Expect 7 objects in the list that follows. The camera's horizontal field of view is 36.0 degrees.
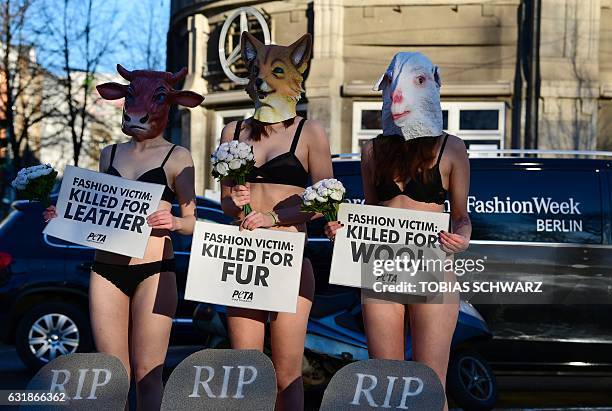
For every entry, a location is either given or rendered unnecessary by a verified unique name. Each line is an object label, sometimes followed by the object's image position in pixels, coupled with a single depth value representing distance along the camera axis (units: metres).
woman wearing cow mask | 4.48
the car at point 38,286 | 9.25
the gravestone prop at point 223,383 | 3.93
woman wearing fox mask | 4.31
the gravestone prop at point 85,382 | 3.97
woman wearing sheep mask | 4.12
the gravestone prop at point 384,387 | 3.81
